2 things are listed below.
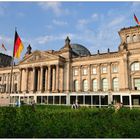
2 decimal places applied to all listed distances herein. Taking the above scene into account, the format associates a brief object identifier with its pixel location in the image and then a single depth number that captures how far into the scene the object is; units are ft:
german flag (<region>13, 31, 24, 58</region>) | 100.32
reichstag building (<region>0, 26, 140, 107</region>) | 166.20
